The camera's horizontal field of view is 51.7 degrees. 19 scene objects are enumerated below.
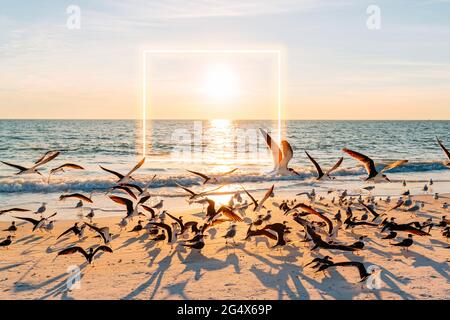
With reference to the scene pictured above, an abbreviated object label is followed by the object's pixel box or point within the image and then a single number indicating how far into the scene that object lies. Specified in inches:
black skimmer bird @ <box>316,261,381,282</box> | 375.6
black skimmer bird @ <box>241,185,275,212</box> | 529.3
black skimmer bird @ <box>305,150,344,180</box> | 556.2
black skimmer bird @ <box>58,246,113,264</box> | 435.2
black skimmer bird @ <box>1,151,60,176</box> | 526.7
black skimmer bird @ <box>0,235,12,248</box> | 514.9
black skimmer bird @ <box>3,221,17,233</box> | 579.0
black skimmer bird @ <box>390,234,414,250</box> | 482.0
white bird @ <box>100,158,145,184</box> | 582.3
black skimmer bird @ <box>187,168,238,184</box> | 627.2
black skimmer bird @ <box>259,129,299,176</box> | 505.3
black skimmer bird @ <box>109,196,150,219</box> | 482.9
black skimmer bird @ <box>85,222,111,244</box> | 490.0
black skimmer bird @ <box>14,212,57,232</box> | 548.1
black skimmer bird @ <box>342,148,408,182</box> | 493.1
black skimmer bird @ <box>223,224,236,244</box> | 520.9
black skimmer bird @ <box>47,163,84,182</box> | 532.5
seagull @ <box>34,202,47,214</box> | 678.1
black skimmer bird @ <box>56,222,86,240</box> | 540.1
